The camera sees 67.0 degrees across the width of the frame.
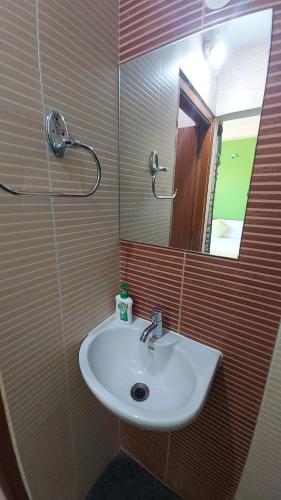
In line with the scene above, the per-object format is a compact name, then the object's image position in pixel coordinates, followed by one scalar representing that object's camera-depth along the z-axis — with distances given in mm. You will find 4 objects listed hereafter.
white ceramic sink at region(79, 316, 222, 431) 583
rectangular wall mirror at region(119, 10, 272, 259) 615
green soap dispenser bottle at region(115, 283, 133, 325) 942
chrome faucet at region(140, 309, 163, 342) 801
